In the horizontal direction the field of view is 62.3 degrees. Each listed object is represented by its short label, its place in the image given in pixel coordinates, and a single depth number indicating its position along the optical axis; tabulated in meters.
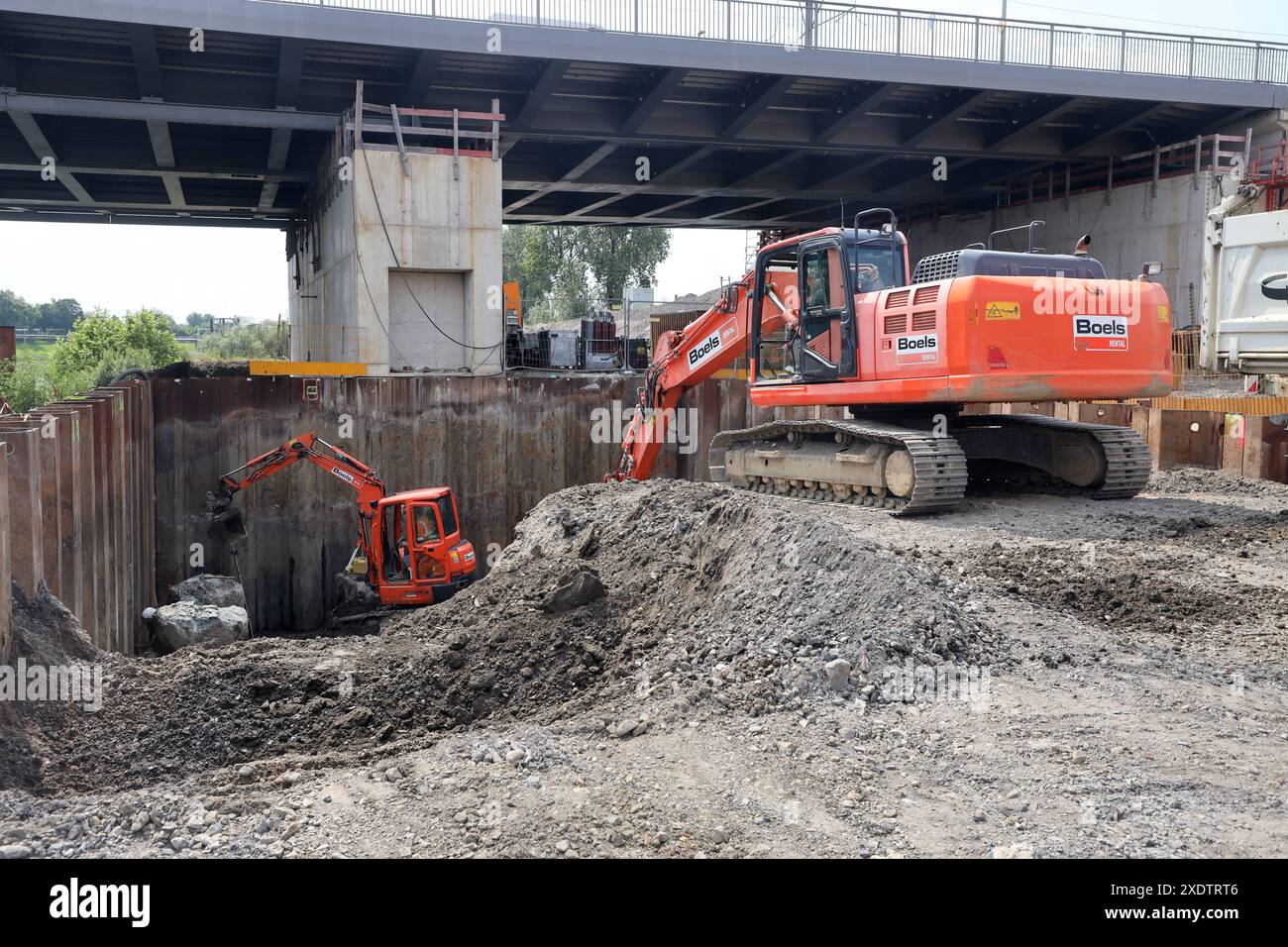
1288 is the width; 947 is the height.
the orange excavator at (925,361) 11.42
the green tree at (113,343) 47.66
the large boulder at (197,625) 13.21
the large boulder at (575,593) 9.21
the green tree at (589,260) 64.50
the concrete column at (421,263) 22.16
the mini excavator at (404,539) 15.22
